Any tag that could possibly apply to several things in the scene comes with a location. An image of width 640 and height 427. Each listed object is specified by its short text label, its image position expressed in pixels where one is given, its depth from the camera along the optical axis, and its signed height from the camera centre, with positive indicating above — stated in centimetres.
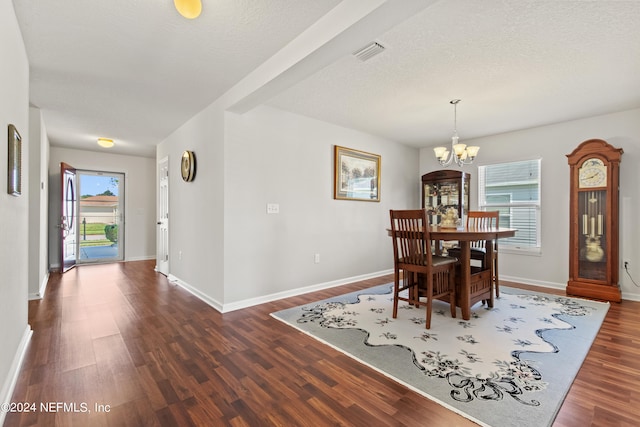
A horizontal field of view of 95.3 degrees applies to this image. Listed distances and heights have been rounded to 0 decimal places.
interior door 496 -12
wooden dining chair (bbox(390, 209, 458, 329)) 274 -51
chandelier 346 +75
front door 535 -12
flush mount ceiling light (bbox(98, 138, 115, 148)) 520 +127
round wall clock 391 +64
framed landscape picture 436 +60
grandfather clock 363 -10
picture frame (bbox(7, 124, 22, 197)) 183 +32
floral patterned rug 168 -107
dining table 274 -65
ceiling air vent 227 +130
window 449 +26
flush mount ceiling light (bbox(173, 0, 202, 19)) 174 +125
